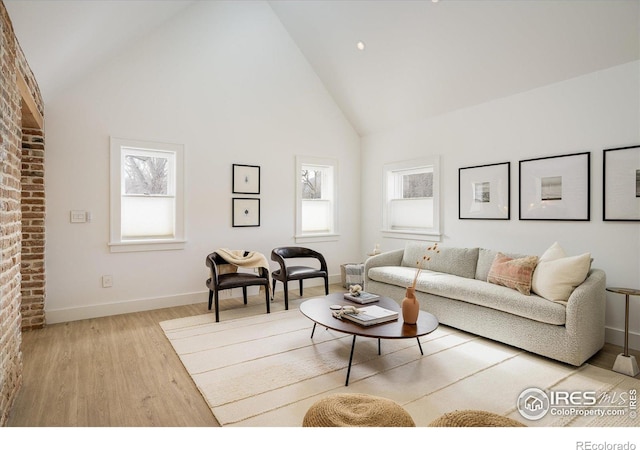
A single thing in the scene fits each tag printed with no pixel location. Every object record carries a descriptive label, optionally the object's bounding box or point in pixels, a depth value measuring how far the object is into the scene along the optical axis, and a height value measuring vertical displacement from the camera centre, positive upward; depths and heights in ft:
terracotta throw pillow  10.42 -1.53
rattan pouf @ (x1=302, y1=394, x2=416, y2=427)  4.50 -2.52
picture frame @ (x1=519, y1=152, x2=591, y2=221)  11.19 +1.20
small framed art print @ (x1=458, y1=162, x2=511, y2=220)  13.41 +1.24
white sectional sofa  8.95 -2.41
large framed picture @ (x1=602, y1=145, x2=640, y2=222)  10.09 +1.16
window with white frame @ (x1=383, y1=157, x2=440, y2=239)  16.25 +1.13
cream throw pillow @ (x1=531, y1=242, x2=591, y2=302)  9.45 -1.46
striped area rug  7.06 -3.68
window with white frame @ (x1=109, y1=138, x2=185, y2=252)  13.41 +1.00
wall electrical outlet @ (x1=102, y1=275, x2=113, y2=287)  13.33 -2.27
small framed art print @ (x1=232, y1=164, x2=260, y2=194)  15.93 +1.94
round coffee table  8.09 -2.52
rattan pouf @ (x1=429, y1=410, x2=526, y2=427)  4.24 -2.40
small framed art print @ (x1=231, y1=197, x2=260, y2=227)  15.97 +0.44
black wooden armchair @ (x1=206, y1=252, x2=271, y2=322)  12.61 -2.12
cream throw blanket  14.10 -1.55
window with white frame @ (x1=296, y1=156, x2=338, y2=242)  18.48 +1.22
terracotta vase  8.78 -2.18
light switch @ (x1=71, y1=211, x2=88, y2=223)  12.69 +0.16
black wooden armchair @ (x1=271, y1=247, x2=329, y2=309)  14.17 -2.01
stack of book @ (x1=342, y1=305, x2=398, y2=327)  8.61 -2.37
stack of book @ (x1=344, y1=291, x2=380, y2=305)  10.32 -2.26
